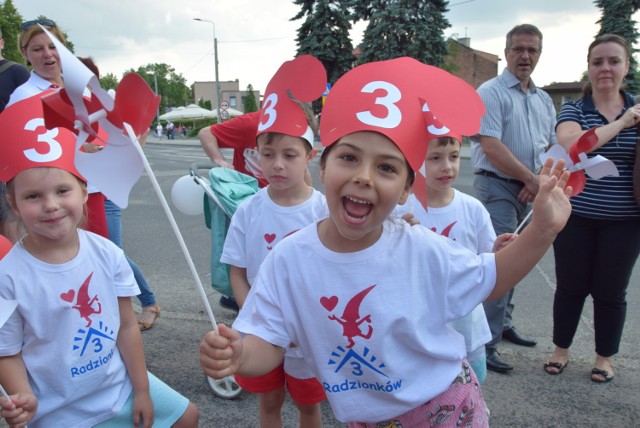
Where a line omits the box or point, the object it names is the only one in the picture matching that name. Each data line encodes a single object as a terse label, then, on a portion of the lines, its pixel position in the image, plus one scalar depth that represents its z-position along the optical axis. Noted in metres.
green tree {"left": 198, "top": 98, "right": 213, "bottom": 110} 78.14
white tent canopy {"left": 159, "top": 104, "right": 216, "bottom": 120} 52.72
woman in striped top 3.06
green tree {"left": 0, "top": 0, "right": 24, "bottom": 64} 25.11
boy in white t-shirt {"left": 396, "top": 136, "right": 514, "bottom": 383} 2.45
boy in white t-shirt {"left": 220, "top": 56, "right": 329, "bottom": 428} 2.32
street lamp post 34.54
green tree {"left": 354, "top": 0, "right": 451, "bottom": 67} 25.41
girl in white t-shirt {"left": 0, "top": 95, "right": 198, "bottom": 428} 1.80
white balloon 3.11
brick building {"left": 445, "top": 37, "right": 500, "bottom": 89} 43.88
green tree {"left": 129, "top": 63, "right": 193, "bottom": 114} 83.50
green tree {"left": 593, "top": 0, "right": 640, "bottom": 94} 21.56
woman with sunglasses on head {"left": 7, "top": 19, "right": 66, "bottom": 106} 3.40
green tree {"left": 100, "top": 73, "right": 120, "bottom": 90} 70.88
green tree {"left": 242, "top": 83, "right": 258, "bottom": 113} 60.47
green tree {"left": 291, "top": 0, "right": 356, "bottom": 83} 26.77
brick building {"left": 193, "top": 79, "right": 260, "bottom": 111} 87.19
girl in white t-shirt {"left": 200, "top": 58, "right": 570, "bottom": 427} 1.48
